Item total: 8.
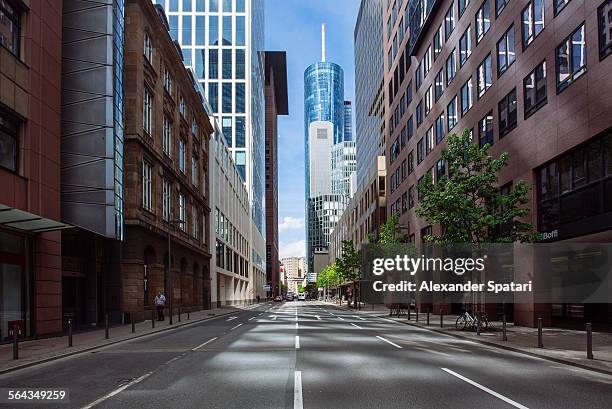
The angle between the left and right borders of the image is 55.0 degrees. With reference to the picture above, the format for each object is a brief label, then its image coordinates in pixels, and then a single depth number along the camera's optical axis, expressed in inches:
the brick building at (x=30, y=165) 822.5
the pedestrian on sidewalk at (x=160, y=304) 1444.4
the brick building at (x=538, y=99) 907.4
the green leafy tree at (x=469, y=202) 981.2
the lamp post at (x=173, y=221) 1497.3
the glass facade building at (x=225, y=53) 3757.4
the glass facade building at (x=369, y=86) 3141.0
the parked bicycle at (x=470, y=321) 1042.1
